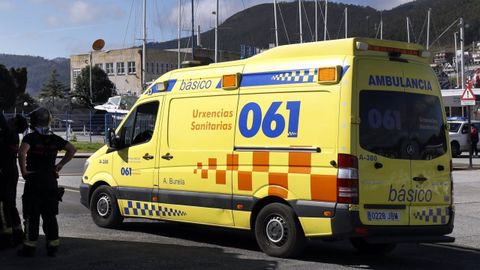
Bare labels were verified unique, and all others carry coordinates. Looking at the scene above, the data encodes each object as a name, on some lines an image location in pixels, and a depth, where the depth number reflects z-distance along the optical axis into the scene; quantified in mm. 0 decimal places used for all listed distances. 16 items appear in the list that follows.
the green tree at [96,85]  88062
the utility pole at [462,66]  25186
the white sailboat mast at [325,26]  59941
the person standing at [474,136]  31664
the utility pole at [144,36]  65438
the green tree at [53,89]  100688
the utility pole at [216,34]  57569
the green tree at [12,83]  82688
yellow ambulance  7613
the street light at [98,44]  79375
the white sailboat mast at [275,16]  56119
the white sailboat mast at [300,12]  57438
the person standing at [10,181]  8008
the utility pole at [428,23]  69250
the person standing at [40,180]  7645
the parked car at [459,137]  31859
